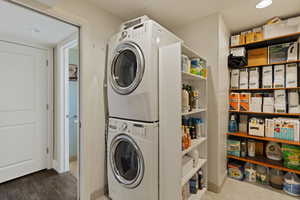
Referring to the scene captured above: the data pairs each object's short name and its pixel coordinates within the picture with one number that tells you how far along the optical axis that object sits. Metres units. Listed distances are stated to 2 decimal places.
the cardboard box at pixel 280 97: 1.98
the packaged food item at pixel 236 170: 2.19
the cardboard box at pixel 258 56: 2.13
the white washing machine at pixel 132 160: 1.35
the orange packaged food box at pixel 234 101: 2.25
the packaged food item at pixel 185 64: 1.43
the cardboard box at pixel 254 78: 2.18
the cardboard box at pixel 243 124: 2.28
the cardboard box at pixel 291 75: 1.90
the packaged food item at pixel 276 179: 1.95
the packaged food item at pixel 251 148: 2.20
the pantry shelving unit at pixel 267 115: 1.88
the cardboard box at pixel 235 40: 2.25
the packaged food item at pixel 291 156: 1.83
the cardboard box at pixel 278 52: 1.97
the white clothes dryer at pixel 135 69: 1.35
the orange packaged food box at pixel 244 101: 2.20
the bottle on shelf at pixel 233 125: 2.27
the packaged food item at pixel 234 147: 2.22
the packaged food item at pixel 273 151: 2.08
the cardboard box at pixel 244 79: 2.25
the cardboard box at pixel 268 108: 2.05
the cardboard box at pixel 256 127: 2.08
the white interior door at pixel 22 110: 2.12
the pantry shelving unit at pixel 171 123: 1.28
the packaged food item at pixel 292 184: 1.80
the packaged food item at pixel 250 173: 2.12
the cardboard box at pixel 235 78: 2.31
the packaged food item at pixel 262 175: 2.07
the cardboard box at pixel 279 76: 1.99
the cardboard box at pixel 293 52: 1.89
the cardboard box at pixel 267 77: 2.08
